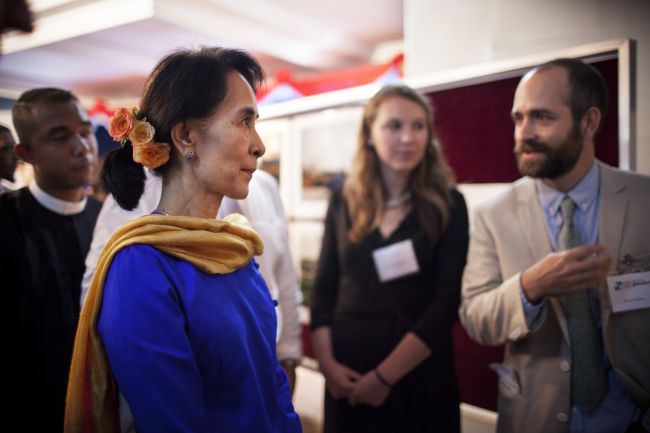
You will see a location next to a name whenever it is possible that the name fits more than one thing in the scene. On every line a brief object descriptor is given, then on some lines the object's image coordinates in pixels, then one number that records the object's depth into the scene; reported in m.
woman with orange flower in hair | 0.77
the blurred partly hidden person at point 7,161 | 1.07
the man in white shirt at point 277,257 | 1.66
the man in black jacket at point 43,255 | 1.04
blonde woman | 1.61
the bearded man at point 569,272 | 1.25
